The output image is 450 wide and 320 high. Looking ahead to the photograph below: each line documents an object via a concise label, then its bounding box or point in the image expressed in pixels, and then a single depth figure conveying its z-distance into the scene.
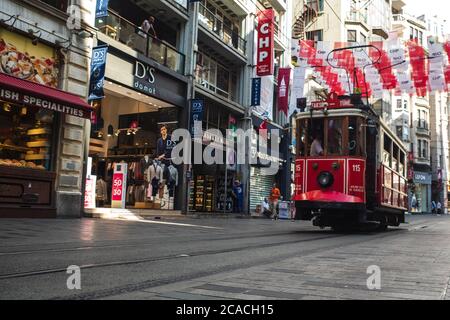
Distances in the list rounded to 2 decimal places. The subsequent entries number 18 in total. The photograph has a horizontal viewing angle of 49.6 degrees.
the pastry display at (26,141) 13.84
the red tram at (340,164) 12.98
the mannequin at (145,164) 20.09
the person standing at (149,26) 19.56
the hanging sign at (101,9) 16.20
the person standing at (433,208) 62.93
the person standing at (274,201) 26.41
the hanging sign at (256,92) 28.28
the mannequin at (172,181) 20.77
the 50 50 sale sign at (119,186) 18.24
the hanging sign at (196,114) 21.31
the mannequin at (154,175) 19.92
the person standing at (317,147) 13.55
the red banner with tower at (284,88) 32.28
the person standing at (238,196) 26.96
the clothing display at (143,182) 19.95
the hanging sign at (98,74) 15.58
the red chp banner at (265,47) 27.77
